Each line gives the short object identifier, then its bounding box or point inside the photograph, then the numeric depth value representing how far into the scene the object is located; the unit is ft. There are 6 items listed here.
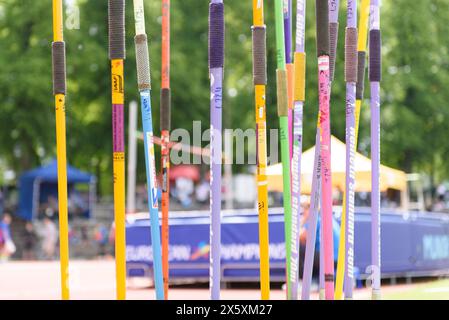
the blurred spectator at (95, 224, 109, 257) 150.13
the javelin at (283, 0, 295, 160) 30.98
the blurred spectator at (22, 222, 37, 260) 145.20
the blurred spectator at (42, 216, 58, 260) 140.36
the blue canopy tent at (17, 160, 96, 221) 153.63
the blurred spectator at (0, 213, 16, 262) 116.55
